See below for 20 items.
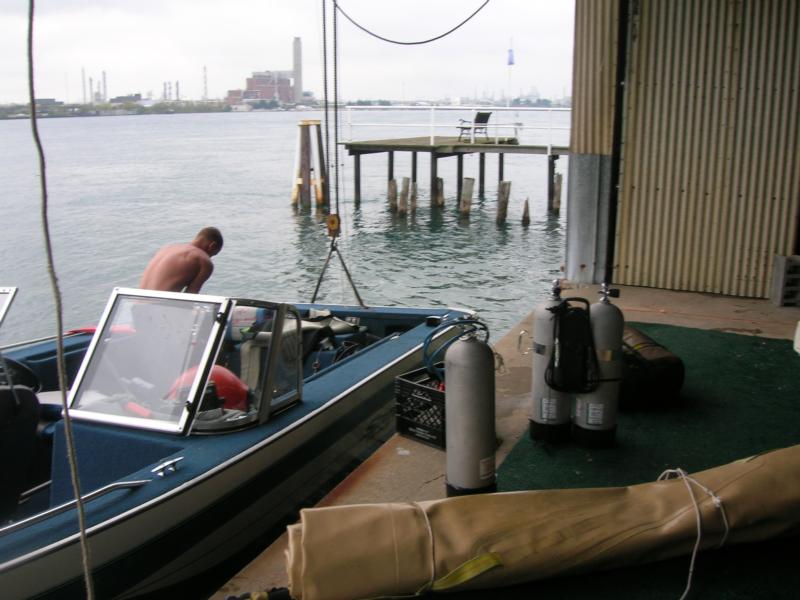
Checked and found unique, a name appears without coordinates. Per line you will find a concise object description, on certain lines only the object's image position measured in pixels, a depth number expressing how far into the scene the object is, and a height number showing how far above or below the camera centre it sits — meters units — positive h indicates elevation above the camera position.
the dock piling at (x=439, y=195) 28.30 -1.39
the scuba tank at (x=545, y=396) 4.32 -1.35
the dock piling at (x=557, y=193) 27.58 -1.25
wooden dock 24.22 +0.26
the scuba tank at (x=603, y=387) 4.29 -1.26
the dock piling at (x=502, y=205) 25.69 -1.56
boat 3.36 -1.46
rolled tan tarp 2.97 -1.48
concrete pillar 8.63 -0.65
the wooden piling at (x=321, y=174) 26.75 -0.66
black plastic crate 4.64 -1.49
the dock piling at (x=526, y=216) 25.56 -1.90
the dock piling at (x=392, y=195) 27.88 -1.38
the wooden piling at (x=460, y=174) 29.42 -0.66
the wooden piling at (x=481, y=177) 31.52 -0.84
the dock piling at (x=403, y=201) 27.19 -1.55
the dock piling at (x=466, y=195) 26.05 -1.28
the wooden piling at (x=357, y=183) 29.31 -1.05
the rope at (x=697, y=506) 3.23 -1.44
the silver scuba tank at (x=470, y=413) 3.74 -1.21
